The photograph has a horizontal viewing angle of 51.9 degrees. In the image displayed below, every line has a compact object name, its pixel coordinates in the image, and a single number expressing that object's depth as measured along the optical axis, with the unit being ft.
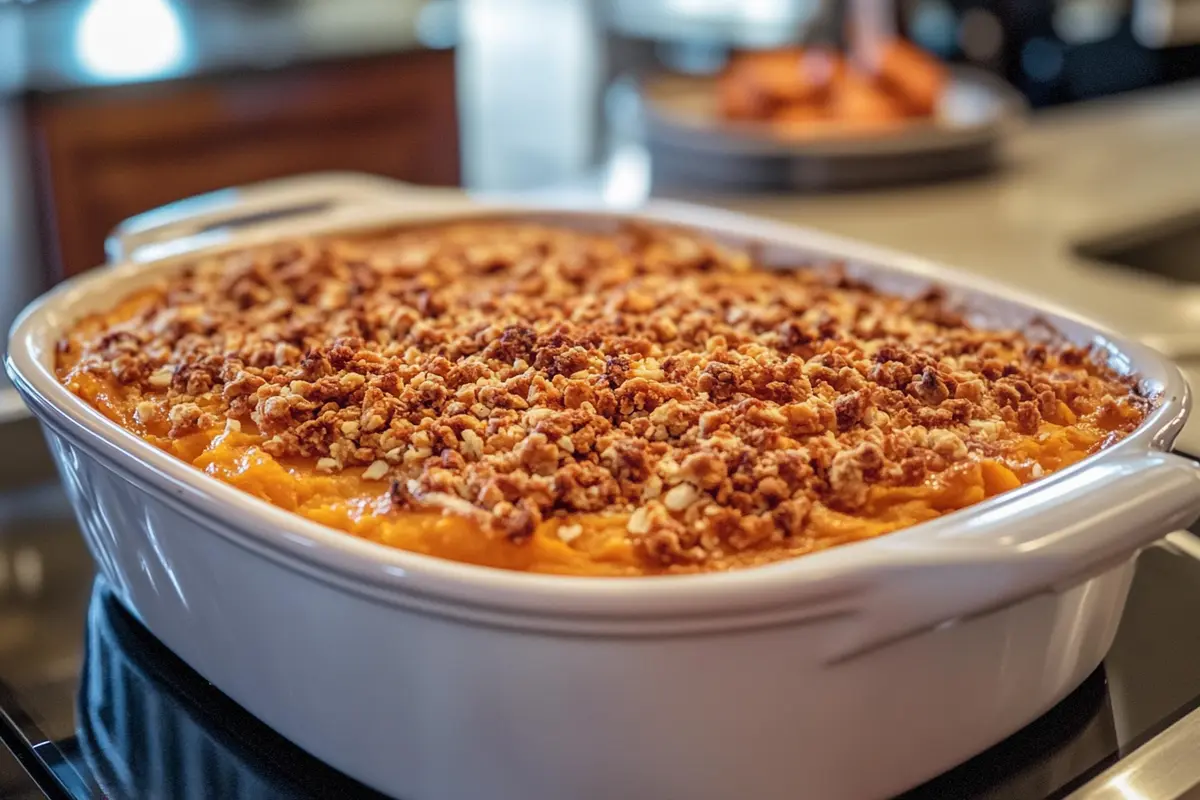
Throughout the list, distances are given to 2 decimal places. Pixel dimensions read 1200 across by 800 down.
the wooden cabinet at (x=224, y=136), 7.40
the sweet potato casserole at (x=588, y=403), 2.00
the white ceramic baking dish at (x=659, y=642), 1.66
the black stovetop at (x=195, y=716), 2.12
